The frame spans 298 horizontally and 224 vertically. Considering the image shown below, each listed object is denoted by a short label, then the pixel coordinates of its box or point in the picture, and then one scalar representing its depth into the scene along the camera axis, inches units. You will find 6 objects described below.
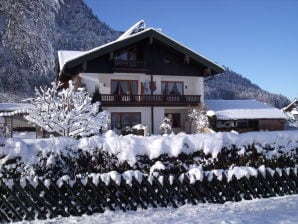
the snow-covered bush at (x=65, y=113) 633.6
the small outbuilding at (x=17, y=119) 1422.2
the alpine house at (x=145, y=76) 1058.1
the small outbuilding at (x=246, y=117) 1138.0
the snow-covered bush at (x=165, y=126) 1047.0
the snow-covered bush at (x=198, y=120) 1051.1
